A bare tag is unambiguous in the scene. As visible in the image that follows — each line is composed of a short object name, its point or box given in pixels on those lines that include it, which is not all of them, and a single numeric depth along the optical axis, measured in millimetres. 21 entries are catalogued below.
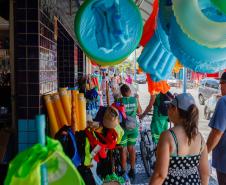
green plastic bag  1401
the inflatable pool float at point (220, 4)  1749
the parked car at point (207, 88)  15977
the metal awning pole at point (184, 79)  6517
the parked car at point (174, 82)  28980
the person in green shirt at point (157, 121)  5376
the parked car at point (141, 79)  38422
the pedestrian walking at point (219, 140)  3146
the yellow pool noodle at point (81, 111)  4457
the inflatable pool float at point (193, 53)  1963
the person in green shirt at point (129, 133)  5238
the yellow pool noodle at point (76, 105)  4491
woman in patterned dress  2373
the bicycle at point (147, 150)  5580
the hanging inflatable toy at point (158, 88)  4538
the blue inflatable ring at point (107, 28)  2408
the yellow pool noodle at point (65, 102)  4066
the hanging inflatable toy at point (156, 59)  2752
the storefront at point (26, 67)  3408
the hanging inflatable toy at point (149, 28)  2881
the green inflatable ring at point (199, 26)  1871
